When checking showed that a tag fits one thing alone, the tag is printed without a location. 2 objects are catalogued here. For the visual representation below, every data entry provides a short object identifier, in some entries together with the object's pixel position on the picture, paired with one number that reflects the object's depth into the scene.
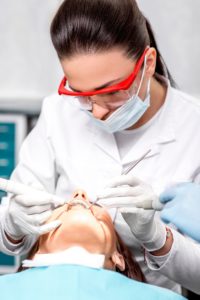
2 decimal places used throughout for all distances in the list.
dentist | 1.11
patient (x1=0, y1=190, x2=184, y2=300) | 1.02
